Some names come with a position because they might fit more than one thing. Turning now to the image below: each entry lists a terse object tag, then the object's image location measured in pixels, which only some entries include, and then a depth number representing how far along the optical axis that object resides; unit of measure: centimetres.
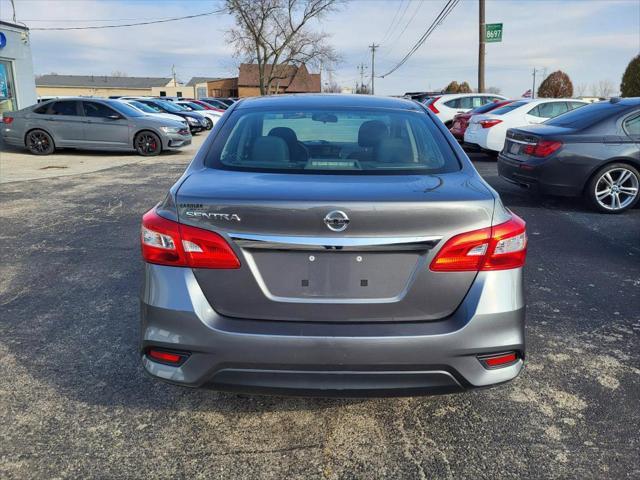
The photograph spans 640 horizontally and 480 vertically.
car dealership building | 1911
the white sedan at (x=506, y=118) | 1252
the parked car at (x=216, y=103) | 3203
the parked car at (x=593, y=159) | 713
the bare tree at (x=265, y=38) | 4450
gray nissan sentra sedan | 214
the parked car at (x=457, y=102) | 1802
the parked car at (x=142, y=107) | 1755
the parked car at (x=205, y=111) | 2515
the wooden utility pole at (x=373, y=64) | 8642
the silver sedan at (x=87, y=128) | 1427
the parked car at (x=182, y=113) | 2180
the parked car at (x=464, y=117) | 1436
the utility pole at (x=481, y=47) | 2384
